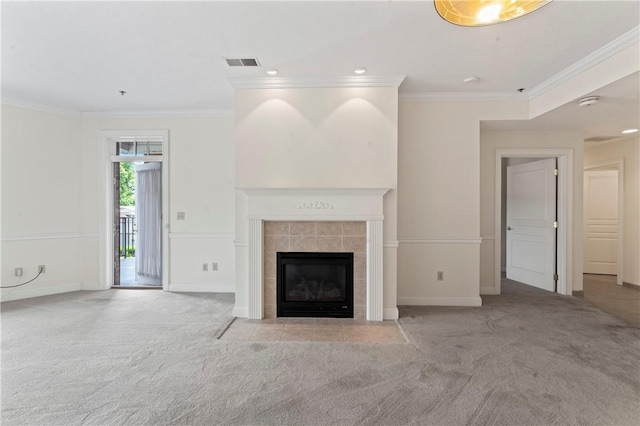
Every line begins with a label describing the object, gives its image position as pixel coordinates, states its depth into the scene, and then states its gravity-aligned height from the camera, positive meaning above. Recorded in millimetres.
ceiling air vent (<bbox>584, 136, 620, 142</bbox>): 4699 +1148
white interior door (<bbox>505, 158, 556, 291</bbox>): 4516 -200
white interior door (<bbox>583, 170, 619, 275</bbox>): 5508 -234
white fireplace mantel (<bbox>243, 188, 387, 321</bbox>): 3291 -61
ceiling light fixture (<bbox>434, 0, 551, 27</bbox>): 1704 +1170
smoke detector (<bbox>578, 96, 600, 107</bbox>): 3096 +1145
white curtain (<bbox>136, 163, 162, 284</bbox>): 4797 -187
